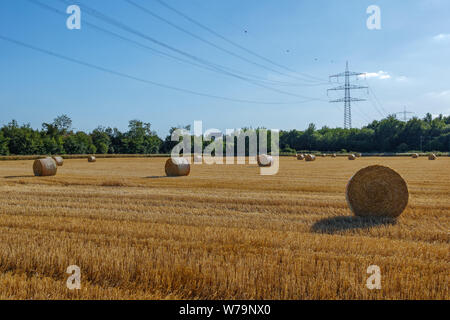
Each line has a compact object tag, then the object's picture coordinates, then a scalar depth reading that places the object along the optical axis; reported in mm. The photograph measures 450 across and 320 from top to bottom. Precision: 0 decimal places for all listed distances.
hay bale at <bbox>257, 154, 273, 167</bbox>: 31666
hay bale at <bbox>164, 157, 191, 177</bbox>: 21234
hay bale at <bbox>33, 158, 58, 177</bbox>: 20797
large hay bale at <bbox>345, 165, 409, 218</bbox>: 9180
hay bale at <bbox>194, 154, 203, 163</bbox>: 46072
